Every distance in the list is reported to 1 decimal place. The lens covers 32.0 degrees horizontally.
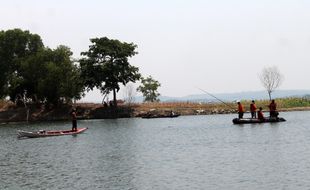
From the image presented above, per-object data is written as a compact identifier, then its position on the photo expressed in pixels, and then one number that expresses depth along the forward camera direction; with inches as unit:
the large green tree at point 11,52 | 4271.7
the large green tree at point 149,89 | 5137.8
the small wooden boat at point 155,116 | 3895.2
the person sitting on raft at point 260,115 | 2492.9
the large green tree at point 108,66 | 3949.3
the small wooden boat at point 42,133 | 2346.2
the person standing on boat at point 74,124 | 2386.8
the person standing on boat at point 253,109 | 2554.9
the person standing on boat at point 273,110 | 2534.4
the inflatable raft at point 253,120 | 2517.2
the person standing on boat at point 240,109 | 2551.7
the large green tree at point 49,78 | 3880.4
